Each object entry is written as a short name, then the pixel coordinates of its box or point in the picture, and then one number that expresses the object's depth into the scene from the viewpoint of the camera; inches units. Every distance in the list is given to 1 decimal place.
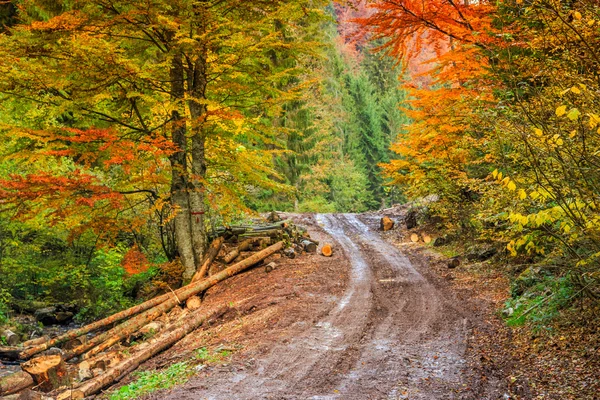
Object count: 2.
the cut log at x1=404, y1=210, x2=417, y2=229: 898.7
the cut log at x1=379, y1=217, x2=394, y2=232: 949.8
